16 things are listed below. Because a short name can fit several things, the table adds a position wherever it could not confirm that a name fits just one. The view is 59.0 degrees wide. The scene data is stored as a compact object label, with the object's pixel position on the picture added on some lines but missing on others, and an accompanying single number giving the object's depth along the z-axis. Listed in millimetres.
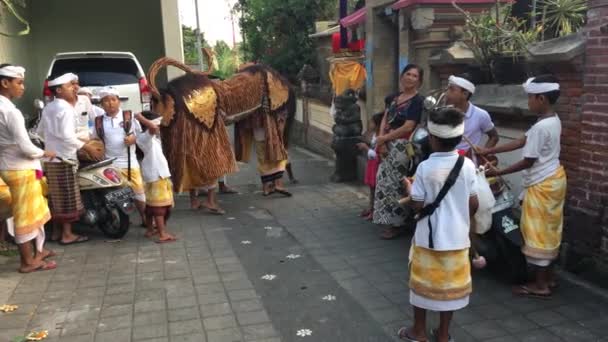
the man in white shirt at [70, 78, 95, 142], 5949
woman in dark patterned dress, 4832
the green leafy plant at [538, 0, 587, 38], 5133
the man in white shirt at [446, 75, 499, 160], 4129
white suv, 8906
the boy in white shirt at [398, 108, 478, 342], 2947
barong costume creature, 5797
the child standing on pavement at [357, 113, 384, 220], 5559
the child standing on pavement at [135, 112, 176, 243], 5062
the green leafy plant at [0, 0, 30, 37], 4707
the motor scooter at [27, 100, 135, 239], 5273
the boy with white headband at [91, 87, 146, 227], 5203
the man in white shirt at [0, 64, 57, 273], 4227
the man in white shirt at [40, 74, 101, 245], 4957
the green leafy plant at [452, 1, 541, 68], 4824
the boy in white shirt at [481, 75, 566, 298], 3592
